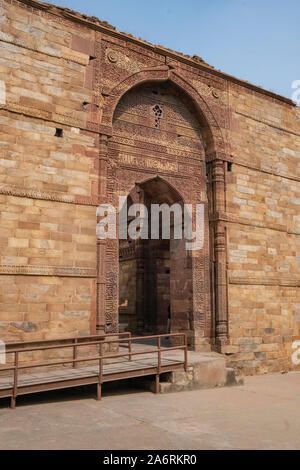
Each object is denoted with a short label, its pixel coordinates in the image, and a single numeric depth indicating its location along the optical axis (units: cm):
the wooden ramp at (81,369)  626
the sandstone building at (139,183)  800
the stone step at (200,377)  768
